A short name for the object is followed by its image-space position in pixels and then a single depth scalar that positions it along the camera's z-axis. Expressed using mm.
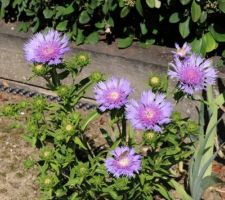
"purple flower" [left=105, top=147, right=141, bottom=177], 2330
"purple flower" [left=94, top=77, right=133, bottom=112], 2408
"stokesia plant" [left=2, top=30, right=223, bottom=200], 2363
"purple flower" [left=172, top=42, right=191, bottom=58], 2393
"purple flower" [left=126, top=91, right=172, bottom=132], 2324
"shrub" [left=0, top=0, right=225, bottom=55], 3395
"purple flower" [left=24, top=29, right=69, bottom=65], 2508
